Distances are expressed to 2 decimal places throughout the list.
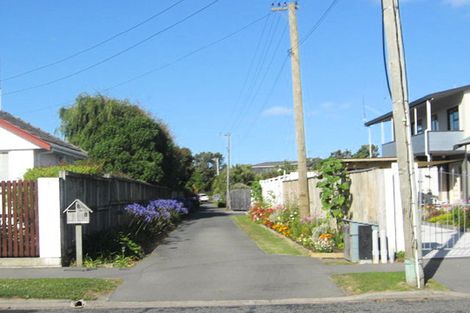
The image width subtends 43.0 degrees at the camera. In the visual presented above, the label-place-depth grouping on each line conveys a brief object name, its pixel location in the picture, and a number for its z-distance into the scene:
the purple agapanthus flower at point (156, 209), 18.86
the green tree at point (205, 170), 110.88
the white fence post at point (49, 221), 13.30
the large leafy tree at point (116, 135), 31.50
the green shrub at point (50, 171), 17.33
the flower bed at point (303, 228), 15.09
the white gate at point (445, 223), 14.53
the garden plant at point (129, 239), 14.08
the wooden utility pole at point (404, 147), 10.12
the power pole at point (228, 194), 64.26
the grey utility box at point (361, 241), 13.27
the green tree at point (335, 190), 16.61
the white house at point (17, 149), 20.39
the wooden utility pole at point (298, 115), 21.50
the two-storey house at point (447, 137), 30.31
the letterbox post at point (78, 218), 13.34
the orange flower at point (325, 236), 15.12
